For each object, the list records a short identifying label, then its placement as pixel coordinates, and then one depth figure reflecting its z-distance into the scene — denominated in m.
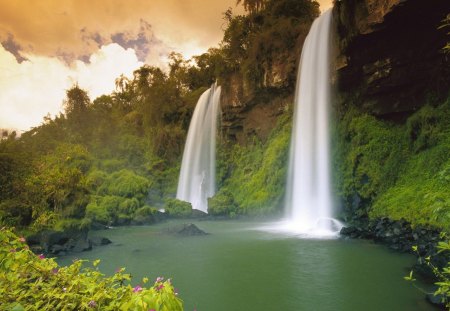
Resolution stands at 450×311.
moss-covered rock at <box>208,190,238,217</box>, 24.24
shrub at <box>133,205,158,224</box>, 20.50
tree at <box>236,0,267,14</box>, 29.83
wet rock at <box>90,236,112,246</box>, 13.77
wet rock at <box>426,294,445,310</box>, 6.41
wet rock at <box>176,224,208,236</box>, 15.67
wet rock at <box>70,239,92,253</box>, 12.48
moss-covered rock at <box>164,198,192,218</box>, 23.36
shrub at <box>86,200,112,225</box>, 19.80
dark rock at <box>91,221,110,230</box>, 18.42
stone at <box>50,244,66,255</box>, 11.88
